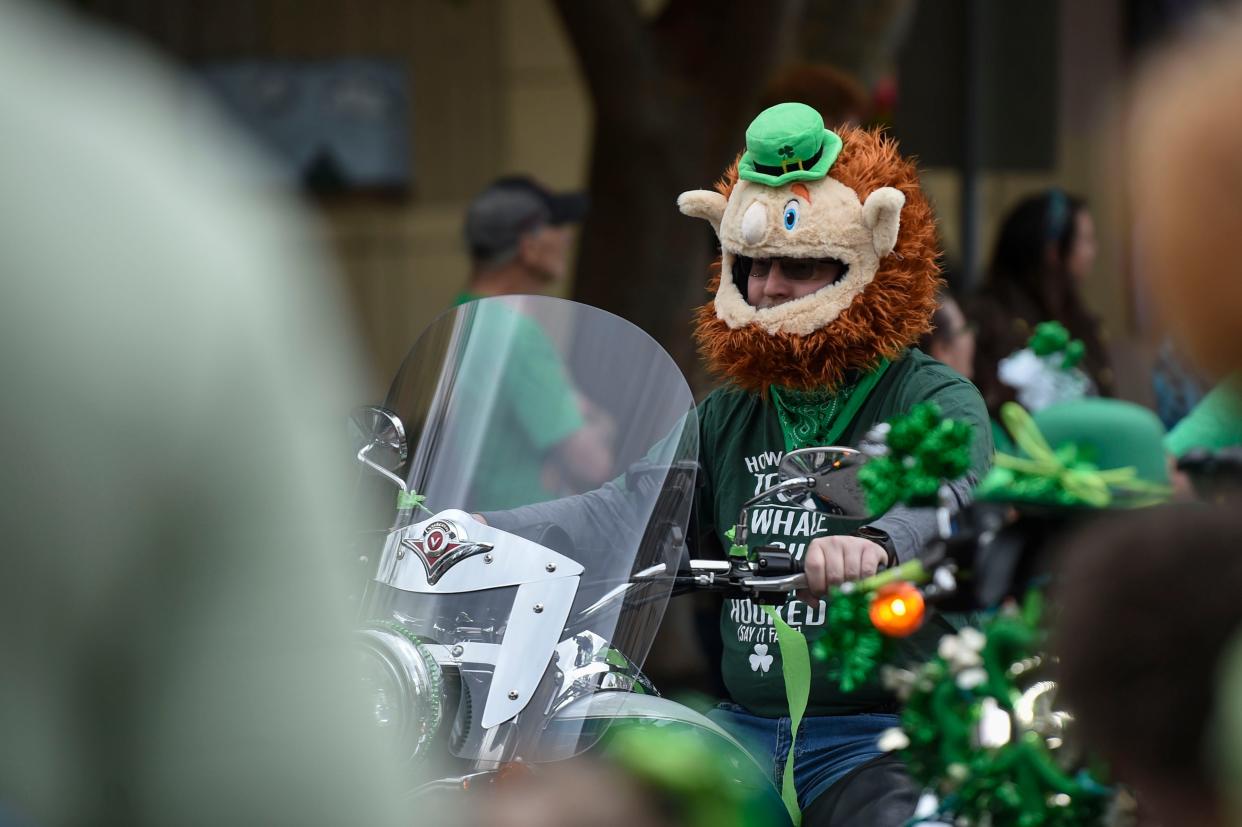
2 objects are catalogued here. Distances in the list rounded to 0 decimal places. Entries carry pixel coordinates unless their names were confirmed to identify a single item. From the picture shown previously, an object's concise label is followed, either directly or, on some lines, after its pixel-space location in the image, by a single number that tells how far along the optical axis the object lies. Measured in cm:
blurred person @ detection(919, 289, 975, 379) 1031
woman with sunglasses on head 1159
